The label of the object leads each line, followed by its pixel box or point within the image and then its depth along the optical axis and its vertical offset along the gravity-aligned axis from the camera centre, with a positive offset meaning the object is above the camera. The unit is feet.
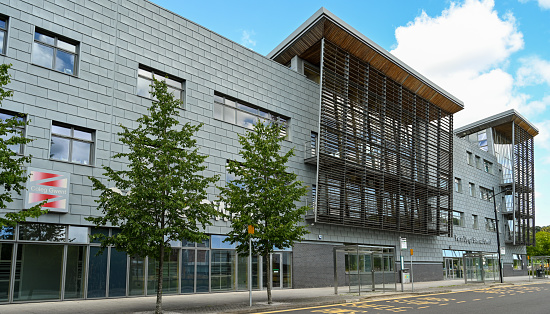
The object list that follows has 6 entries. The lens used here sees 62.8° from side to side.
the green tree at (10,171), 37.28 +5.42
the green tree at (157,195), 45.50 +4.25
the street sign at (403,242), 78.07 -0.90
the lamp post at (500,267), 119.85 -8.08
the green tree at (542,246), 256.32 -4.94
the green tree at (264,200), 57.06 +4.57
